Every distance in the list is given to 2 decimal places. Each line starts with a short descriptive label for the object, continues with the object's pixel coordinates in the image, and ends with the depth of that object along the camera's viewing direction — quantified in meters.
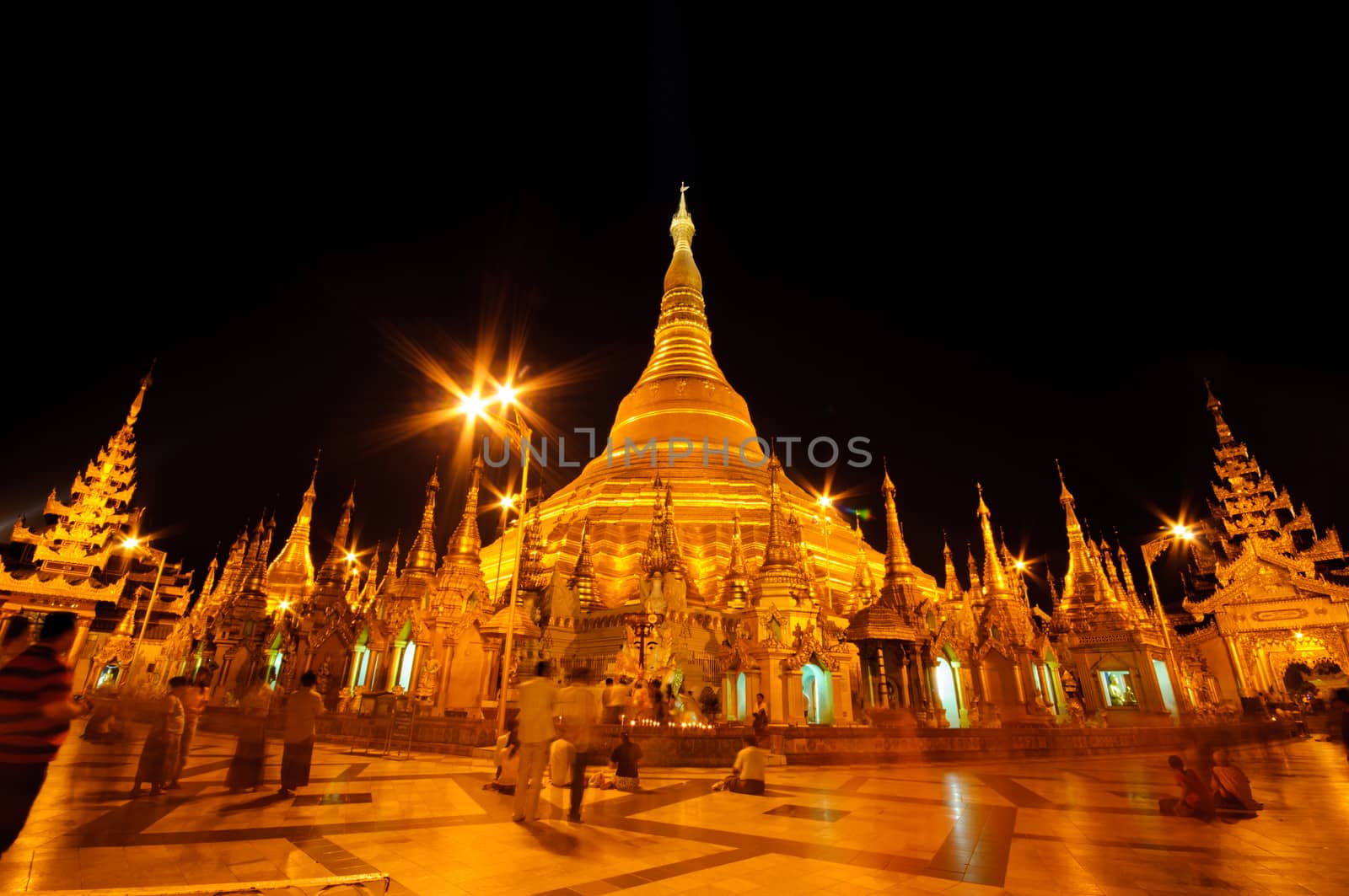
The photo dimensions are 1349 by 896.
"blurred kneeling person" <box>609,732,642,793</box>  8.70
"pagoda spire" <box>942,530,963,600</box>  31.03
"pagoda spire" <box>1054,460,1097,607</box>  30.22
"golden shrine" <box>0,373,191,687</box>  29.94
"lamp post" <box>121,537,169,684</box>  32.19
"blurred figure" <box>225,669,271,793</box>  7.55
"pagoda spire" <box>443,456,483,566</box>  25.83
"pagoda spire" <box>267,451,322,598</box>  38.38
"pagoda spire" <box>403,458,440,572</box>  26.73
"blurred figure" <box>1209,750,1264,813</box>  6.99
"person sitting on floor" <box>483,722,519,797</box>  8.08
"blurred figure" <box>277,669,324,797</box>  7.15
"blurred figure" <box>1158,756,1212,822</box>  6.71
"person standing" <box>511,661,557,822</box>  6.30
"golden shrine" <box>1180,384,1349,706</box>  32.31
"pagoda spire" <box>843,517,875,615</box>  27.16
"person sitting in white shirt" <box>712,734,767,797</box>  8.26
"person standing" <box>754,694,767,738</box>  12.47
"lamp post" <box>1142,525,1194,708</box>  32.47
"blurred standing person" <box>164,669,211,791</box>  7.58
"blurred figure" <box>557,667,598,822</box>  6.39
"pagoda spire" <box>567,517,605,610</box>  24.61
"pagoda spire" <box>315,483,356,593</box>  29.11
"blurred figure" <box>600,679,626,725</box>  13.33
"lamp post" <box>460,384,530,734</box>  12.39
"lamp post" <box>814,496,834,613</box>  28.06
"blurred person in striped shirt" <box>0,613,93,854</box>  3.65
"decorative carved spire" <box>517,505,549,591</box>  24.16
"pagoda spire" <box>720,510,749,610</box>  24.55
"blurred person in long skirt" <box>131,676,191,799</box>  7.04
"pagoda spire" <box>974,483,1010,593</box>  27.06
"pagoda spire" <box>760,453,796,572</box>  20.84
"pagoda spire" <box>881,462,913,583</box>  25.64
